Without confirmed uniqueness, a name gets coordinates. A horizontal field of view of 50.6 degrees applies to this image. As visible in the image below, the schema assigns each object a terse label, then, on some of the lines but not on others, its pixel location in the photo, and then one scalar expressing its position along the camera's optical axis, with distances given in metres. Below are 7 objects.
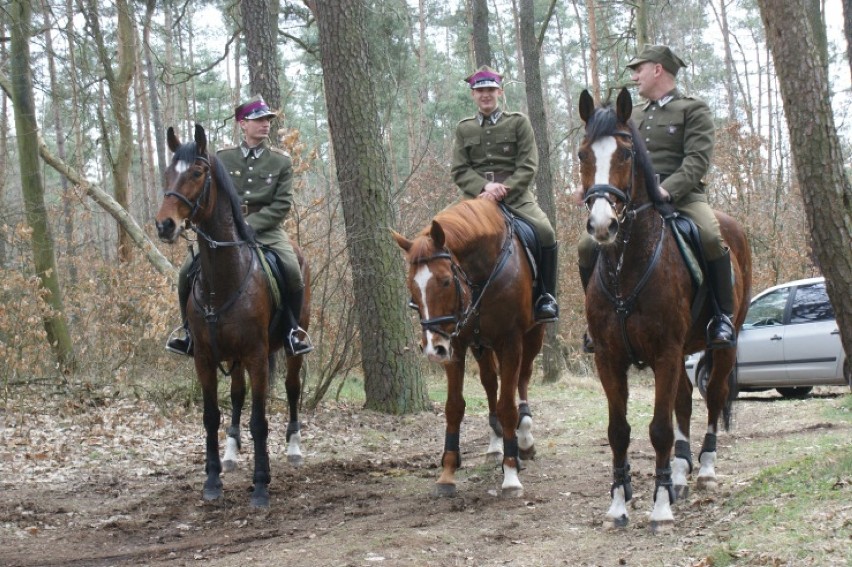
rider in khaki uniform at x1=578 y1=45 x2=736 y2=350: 6.48
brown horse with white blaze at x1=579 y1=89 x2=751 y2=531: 5.57
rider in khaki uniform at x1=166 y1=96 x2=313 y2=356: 8.40
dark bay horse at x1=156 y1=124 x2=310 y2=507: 7.30
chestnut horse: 6.52
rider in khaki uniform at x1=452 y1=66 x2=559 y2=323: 8.23
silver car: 13.93
